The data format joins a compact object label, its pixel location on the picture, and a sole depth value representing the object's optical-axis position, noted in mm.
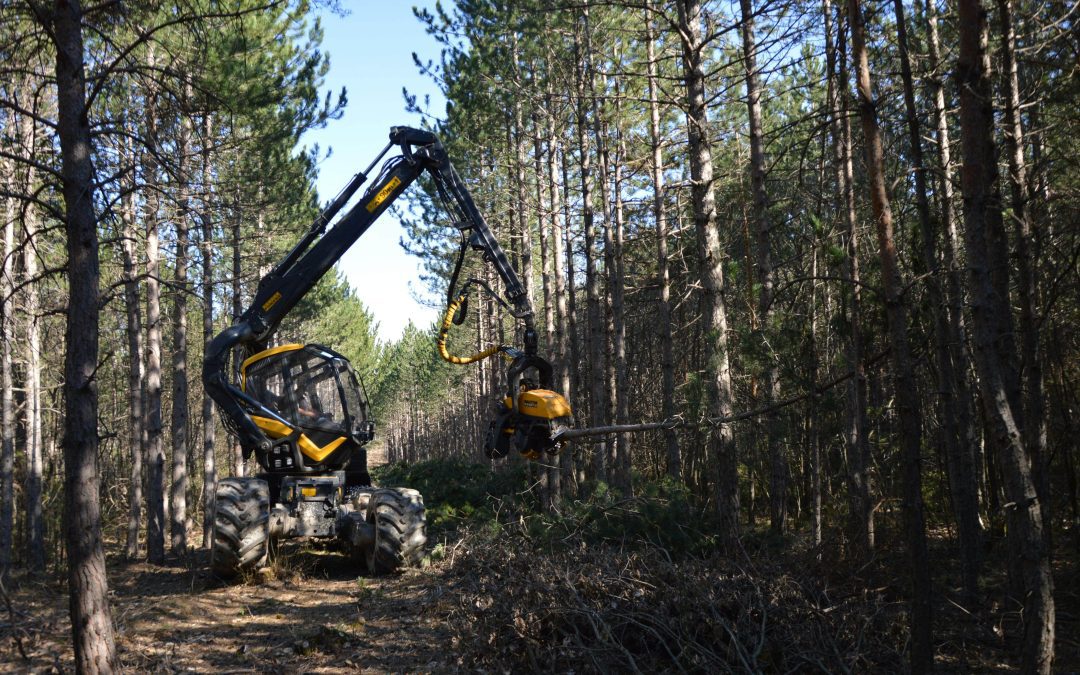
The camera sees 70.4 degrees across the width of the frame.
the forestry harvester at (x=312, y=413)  9039
